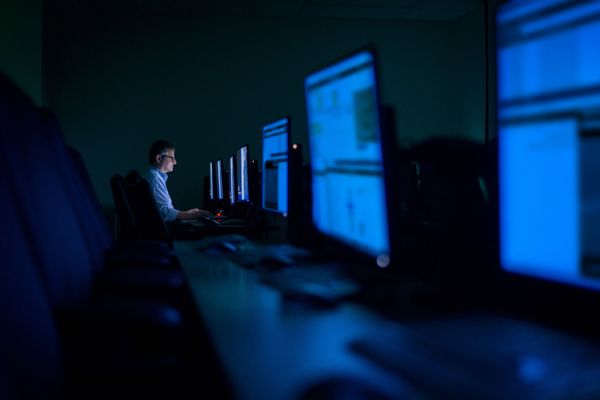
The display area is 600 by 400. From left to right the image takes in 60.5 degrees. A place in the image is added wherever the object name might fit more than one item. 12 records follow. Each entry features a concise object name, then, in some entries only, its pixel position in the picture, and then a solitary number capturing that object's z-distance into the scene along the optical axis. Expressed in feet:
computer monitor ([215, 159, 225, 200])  13.52
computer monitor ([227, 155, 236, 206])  11.47
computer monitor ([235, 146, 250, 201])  10.00
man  12.79
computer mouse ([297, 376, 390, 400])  1.83
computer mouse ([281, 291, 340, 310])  3.37
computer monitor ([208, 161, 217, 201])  15.29
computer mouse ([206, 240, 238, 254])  6.25
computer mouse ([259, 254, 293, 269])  4.91
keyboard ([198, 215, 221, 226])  9.31
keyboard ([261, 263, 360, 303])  3.56
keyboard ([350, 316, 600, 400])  1.96
